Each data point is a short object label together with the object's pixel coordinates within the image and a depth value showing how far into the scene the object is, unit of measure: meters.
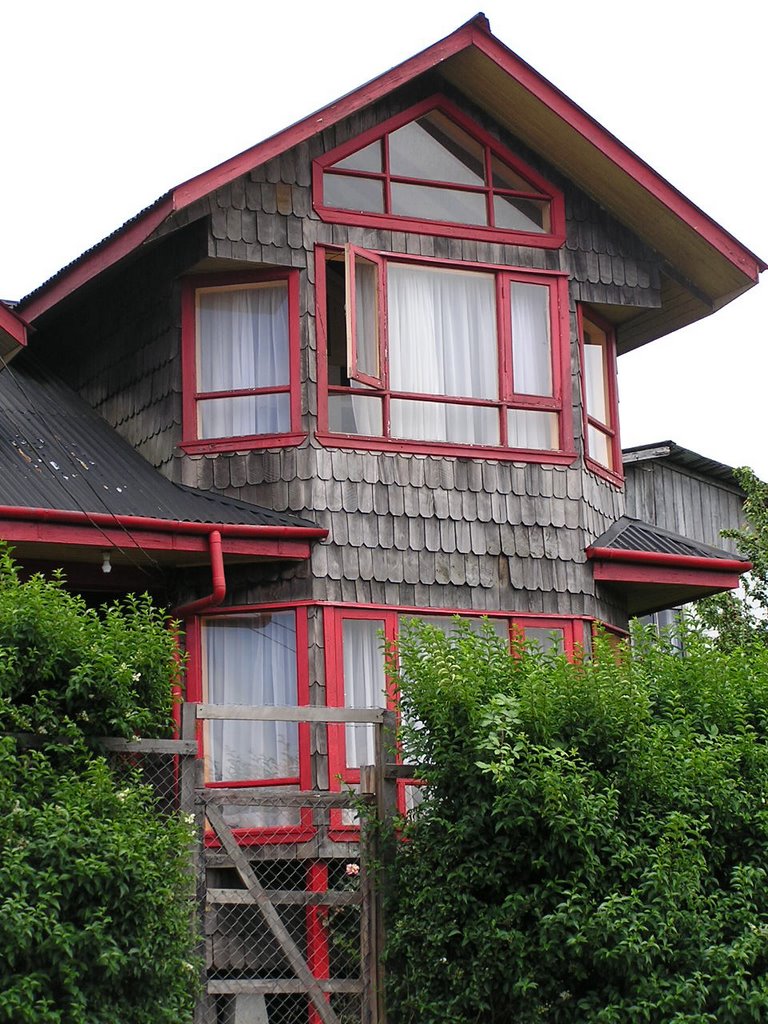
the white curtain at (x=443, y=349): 14.34
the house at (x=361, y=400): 13.41
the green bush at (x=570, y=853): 9.04
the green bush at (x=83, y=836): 8.16
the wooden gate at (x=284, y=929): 9.68
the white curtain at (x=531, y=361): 14.75
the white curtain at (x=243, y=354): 14.19
